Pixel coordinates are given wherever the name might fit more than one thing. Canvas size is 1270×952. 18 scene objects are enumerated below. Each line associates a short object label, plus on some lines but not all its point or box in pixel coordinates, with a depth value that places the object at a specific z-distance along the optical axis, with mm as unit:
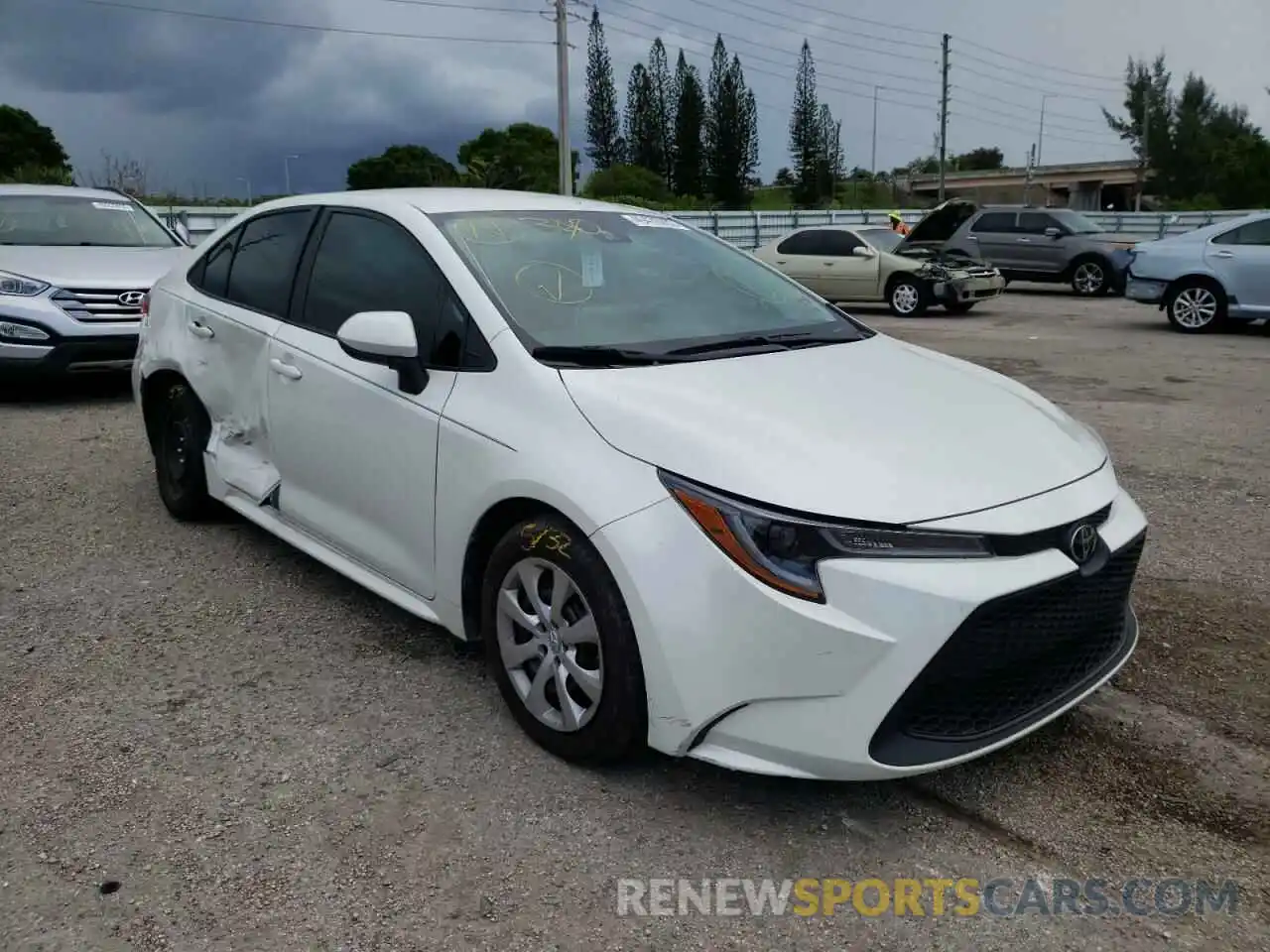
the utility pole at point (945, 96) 69625
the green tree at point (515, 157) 57906
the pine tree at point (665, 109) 85625
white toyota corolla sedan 2529
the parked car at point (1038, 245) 18797
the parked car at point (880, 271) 16016
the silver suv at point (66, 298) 7775
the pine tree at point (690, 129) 83938
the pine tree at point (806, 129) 85750
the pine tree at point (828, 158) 88000
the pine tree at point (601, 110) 83562
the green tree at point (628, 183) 69812
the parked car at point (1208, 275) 12750
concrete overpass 94375
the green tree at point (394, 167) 85562
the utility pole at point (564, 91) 35156
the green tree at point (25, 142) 62688
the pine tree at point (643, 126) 85625
